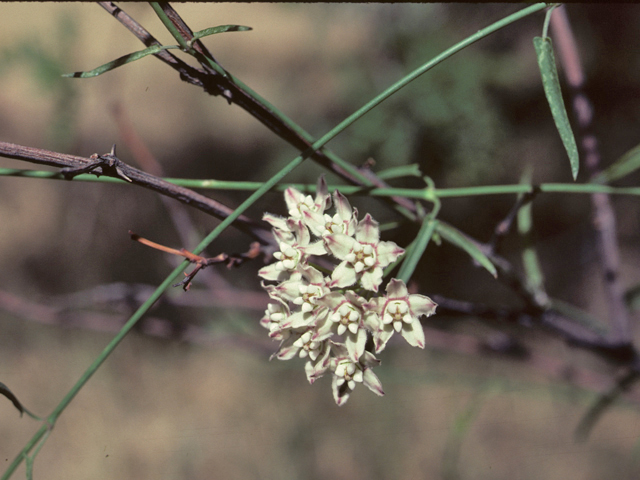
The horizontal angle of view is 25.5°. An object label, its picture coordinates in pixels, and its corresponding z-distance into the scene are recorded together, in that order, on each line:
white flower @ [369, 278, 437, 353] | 0.23
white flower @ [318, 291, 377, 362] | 0.23
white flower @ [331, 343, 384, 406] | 0.24
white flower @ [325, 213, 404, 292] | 0.23
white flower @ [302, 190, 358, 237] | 0.24
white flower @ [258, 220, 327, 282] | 0.24
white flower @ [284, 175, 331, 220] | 0.24
